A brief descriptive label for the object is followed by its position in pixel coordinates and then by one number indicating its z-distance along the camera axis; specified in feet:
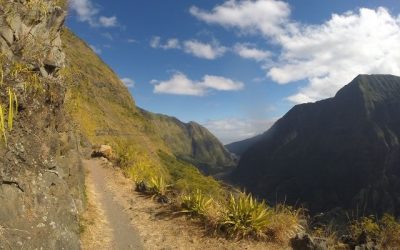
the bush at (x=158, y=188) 59.00
